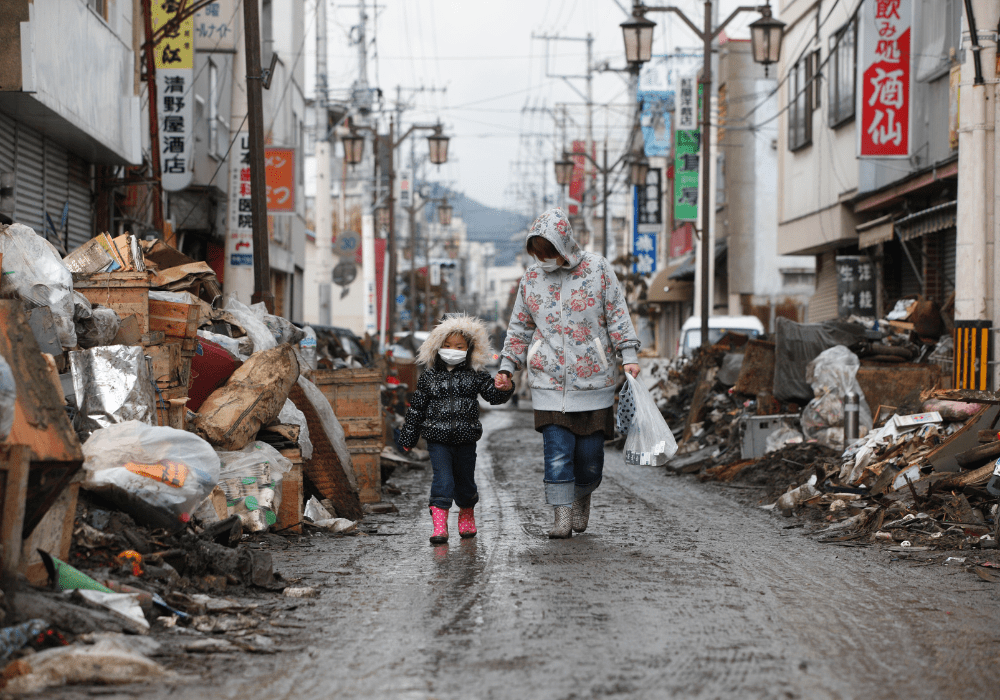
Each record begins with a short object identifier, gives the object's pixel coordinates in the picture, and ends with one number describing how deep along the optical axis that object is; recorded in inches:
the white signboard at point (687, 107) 1275.8
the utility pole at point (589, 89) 2254.4
